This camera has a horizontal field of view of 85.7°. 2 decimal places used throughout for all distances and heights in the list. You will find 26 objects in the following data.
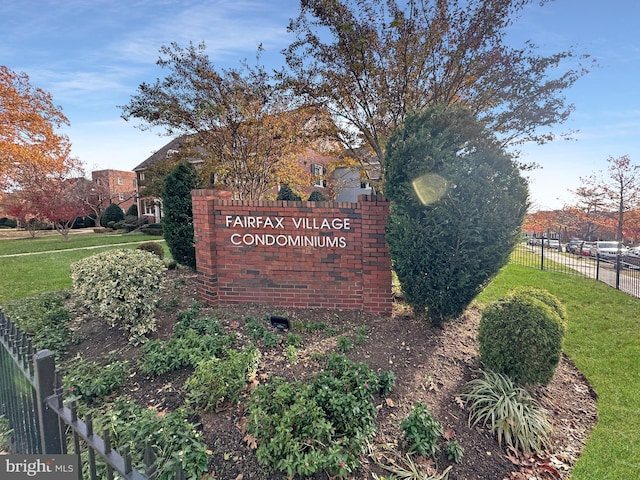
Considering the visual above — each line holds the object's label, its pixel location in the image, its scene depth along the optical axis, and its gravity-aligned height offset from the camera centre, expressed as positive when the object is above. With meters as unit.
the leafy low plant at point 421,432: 2.86 -1.90
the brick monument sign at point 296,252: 5.07 -0.63
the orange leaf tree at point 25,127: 15.24 +4.17
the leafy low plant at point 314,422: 2.53 -1.70
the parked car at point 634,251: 19.20 -2.91
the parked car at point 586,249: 22.83 -3.33
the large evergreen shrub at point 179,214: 7.46 -0.01
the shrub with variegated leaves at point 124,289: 4.27 -0.95
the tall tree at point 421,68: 7.69 +3.24
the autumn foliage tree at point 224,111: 10.70 +3.19
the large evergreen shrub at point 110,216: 30.81 -0.08
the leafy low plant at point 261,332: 4.10 -1.51
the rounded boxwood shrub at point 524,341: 3.68 -1.49
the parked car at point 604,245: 23.48 -3.12
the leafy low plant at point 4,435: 2.88 -1.88
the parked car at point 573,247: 26.49 -3.60
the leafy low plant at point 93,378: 3.32 -1.63
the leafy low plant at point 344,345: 4.01 -1.58
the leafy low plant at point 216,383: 3.06 -1.55
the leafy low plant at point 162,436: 2.43 -1.70
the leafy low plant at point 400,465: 2.64 -2.03
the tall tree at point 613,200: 23.50 +0.04
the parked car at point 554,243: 30.28 -3.76
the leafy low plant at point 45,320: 4.29 -1.48
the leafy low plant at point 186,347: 3.62 -1.50
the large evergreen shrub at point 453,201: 4.20 +0.06
